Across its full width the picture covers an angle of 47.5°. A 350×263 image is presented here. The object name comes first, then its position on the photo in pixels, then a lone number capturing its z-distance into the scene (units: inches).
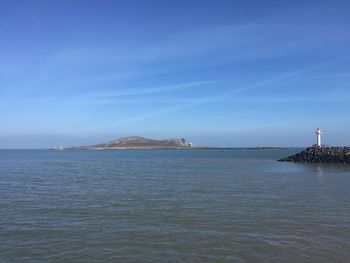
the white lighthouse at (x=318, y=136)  2609.0
